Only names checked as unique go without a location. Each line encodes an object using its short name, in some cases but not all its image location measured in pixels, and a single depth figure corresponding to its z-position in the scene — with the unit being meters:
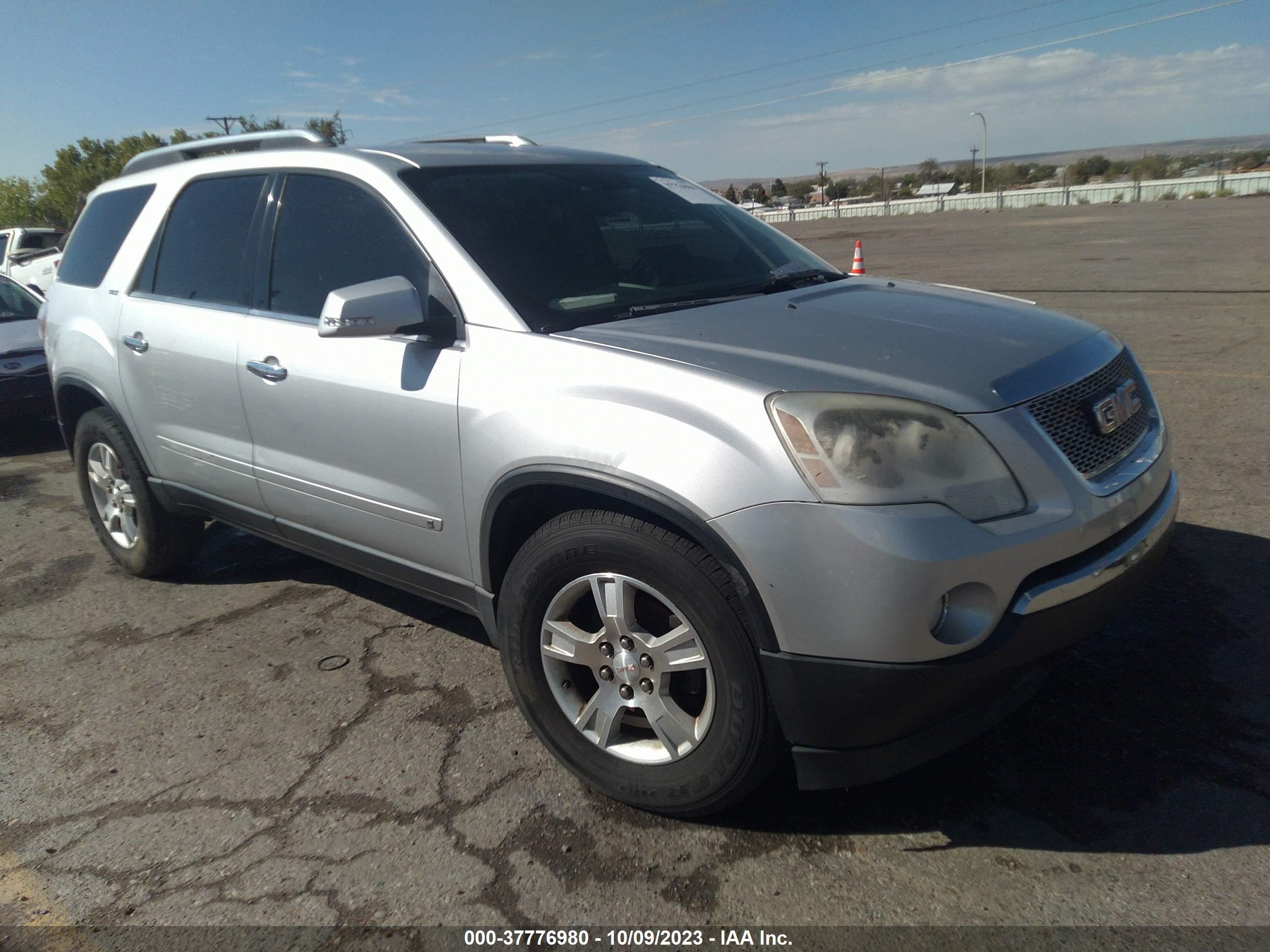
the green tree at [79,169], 64.94
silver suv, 2.20
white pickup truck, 16.95
